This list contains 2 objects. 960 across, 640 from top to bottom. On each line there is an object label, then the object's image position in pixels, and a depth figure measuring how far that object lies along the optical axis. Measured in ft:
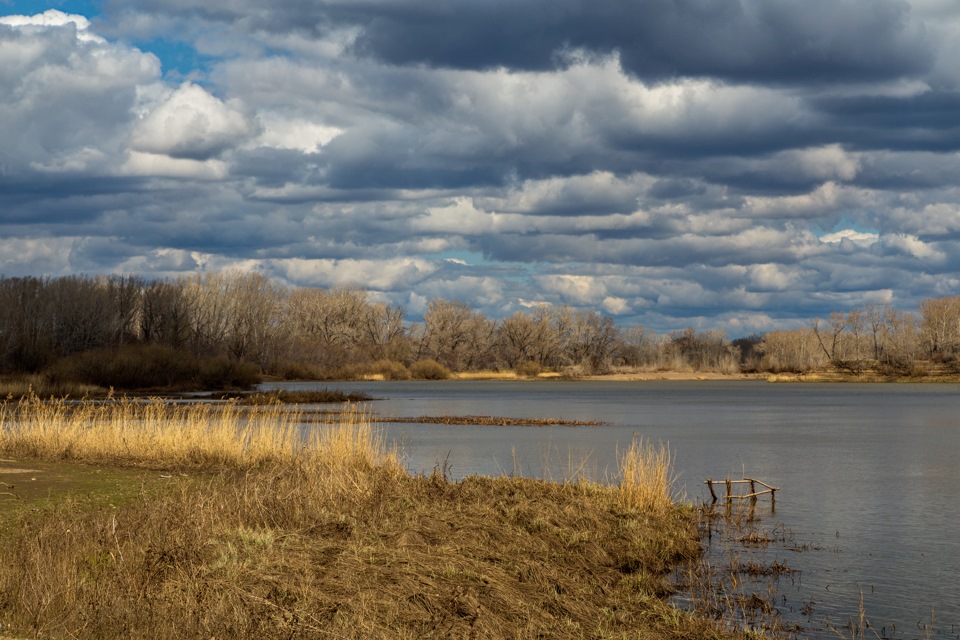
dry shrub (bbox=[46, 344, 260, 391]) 247.91
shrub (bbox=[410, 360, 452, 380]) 451.12
